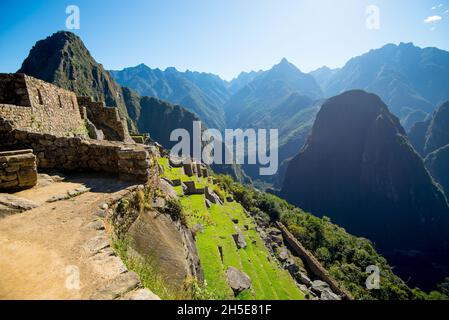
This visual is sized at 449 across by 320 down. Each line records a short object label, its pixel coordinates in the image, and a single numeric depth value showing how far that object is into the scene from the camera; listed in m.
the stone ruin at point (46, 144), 7.46
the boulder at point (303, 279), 22.98
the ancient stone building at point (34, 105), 9.38
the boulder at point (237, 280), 10.99
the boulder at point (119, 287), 3.17
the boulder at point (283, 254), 26.03
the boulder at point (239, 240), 18.10
